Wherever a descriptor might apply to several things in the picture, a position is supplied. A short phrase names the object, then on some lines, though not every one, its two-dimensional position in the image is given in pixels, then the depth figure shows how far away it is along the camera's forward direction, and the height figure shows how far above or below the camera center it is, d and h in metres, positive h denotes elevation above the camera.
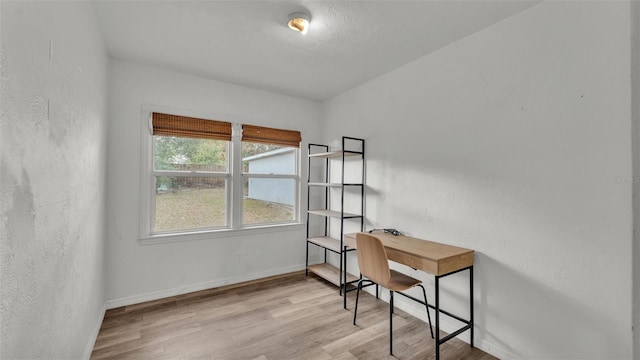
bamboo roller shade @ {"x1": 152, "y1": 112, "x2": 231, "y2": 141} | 3.05 +0.57
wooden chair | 2.23 -0.72
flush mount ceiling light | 2.04 +1.14
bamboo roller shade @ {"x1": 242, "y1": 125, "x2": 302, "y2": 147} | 3.60 +0.57
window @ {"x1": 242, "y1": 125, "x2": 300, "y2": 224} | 3.68 +0.06
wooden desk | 2.05 -0.60
